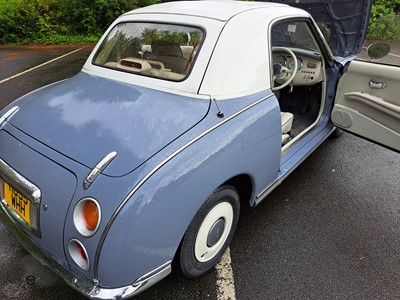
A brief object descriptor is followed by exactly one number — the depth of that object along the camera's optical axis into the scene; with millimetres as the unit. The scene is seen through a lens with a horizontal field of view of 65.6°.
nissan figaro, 1562
